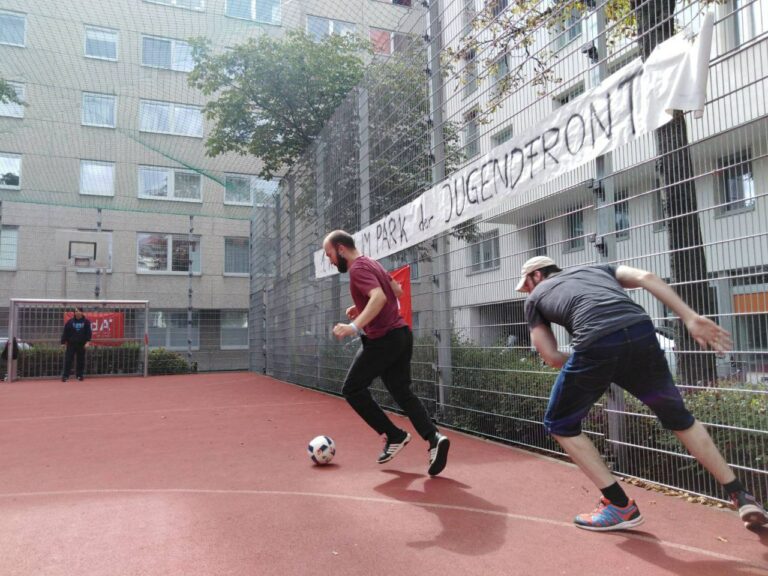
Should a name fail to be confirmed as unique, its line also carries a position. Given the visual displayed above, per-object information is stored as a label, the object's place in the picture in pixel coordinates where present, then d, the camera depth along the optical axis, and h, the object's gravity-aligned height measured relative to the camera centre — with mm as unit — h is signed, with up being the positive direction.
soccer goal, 16031 +236
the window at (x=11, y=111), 21875 +8745
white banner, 3490 +1417
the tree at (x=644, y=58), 3652 +2081
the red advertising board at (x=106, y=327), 16797 +601
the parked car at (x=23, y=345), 16141 +147
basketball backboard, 20234 +3286
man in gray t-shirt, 2869 -133
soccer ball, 4645 -801
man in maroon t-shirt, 4230 -96
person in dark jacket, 15031 +256
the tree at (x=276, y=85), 13336 +5659
